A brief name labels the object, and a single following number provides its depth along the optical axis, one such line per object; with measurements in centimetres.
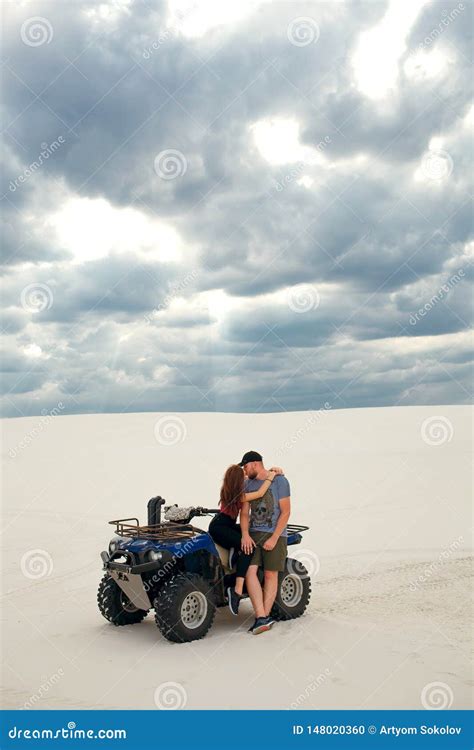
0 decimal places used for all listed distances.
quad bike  695
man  739
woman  729
